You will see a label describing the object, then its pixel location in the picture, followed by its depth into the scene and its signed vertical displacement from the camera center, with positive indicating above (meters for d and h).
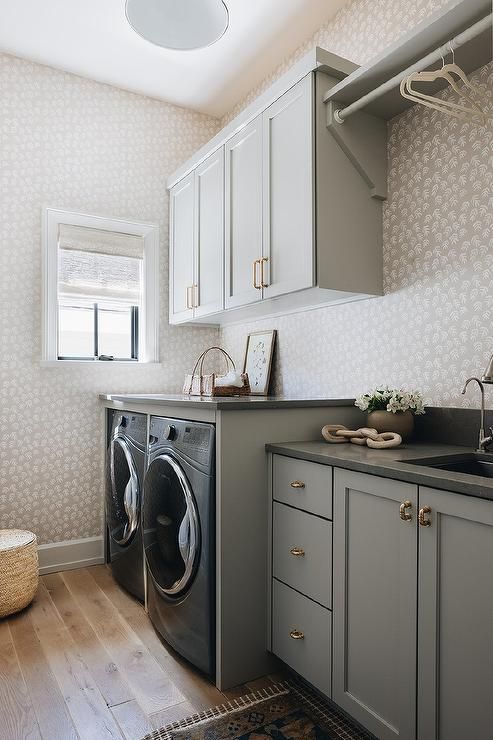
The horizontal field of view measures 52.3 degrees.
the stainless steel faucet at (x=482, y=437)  1.68 -0.22
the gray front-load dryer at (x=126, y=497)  2.47 -0.67
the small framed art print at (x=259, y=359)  2.89 +0.07
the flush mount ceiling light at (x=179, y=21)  1.99 +1.44
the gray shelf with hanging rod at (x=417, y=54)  1.55 +1.11
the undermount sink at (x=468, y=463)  1.64 -0.30
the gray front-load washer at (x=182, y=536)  1.82 -0.66
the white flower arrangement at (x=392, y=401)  1.93 -0.11
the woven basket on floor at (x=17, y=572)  2.33 -0.97
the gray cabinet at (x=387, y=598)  1.15 -0.62
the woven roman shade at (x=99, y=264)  3.06 +0.67
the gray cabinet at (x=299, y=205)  2.04 +0.73
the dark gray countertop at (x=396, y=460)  1.16 -0.27
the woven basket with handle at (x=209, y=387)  2.37 -0.08
